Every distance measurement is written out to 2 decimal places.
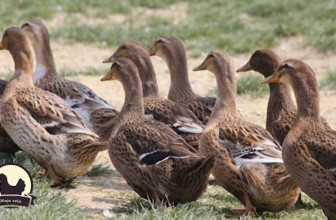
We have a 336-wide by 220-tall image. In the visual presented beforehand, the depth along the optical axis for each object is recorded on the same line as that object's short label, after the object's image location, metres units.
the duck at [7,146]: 18.17
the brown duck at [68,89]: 19.37
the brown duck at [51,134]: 17.01
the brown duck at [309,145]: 14.73
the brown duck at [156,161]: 15.35
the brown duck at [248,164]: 15.70
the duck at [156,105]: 18.03
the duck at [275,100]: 18.08
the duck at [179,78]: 19.64
